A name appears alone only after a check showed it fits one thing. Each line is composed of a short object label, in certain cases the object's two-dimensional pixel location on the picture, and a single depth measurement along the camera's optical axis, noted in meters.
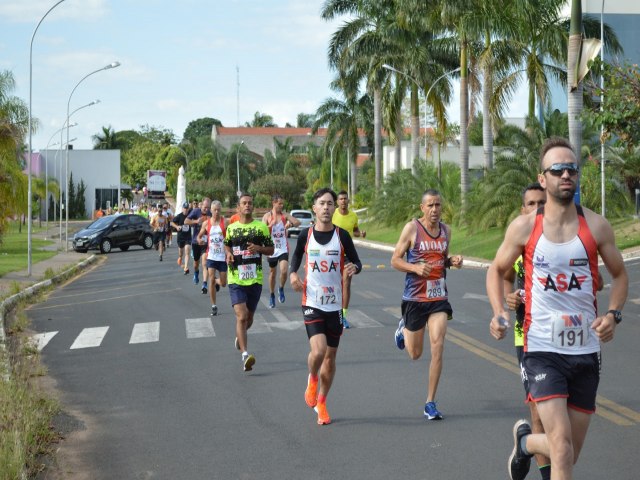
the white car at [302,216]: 56.00
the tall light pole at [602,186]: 32.13
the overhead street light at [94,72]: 40.25
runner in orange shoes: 8.80
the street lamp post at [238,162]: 99.45
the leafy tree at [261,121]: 157.25
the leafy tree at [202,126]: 159.12
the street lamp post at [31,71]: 28.74
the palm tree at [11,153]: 36.03
